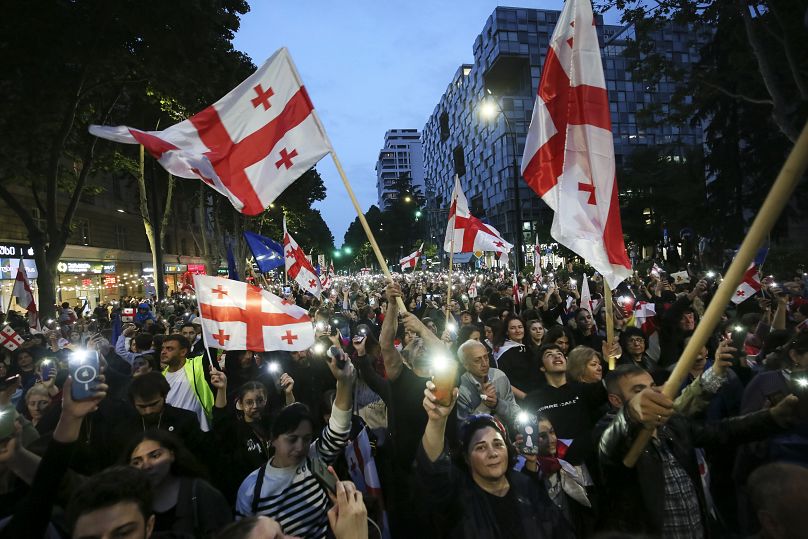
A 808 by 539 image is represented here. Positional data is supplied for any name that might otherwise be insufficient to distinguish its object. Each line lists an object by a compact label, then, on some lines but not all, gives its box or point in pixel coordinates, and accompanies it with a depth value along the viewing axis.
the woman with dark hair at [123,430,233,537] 2.80
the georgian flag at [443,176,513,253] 10.51
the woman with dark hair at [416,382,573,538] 2.43
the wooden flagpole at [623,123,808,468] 1.65
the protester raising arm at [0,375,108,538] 2.23
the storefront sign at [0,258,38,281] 20.95
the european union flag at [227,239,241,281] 6.91
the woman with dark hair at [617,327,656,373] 5.85
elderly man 4.02
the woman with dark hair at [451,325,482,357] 6.51
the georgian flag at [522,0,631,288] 3.98
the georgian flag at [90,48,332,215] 4.45
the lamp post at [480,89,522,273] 16.22
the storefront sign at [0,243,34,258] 20.53
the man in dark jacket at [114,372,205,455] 3.78
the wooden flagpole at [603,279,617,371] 3.40
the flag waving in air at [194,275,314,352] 4.95
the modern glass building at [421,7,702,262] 66.75
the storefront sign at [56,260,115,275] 25.72
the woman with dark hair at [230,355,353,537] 2.87
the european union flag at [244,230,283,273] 11.27
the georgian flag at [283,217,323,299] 10.95
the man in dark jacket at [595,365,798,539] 2.50
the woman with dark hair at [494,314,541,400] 5.98
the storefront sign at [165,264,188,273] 41.28
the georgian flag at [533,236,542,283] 17.27
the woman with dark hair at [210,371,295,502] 3.63
